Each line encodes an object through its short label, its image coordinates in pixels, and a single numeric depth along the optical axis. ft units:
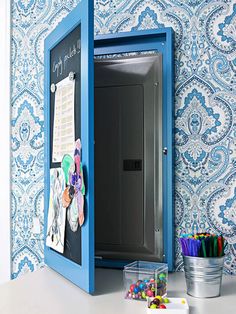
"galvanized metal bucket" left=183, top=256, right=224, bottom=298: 4.82
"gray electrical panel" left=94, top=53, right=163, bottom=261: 5.99
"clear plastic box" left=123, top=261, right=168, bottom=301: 4.76
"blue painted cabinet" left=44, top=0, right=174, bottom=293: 4.82
